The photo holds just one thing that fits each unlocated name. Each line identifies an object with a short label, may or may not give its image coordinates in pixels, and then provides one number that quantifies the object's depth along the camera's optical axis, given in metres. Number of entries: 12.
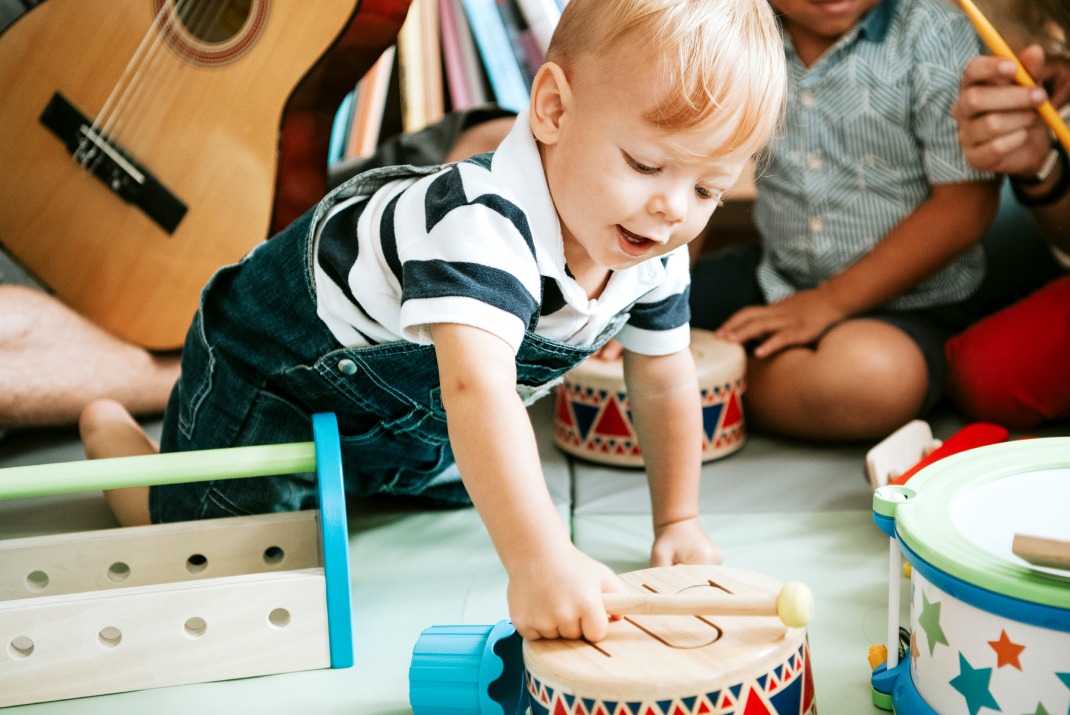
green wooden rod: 0.68
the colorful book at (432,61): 1.50
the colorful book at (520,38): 1.41
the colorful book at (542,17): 1.33
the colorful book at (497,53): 1.44
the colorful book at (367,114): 1.48
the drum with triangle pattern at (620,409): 1.03
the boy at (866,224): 1.05
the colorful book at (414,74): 1.48
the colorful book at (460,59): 1.49
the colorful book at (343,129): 1.48
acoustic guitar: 1.07
